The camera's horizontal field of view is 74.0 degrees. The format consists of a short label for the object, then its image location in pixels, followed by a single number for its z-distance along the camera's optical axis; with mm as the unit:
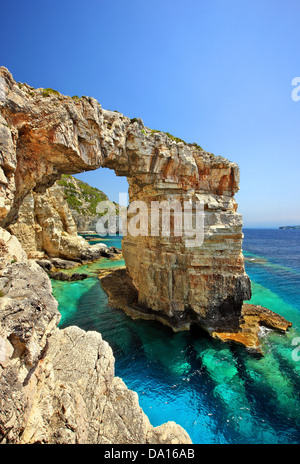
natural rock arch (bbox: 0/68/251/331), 10781
